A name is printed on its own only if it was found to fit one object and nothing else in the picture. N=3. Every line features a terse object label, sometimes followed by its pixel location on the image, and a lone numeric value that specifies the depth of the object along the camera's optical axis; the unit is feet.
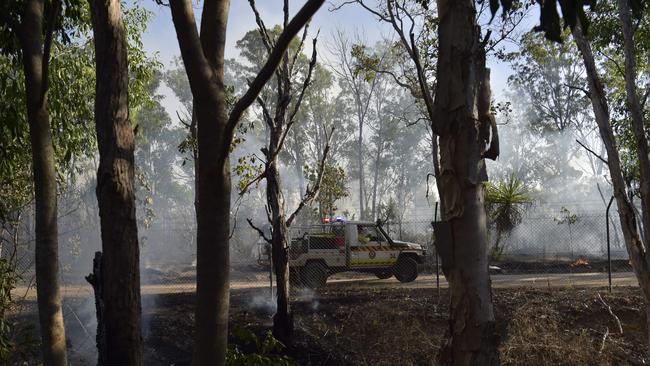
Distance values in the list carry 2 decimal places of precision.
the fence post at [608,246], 37.97
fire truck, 56.34
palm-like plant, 64.49
